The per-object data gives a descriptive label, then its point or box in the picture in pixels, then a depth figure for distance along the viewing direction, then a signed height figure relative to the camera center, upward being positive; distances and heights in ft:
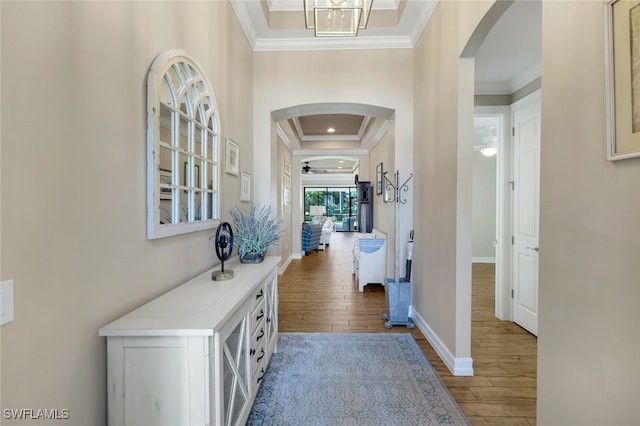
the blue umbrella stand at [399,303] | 10.27 -3.27
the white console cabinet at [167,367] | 3.65 -2.01
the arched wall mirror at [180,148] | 4.69 +1.31
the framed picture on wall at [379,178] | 17.29 +2.26
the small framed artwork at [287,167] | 20.52 +3.54
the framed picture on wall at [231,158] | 8.21 +1.70
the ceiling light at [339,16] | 6.98 +5.06
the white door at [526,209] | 9.58 +0.16
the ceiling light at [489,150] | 18.69 +4.20
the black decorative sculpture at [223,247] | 6.00 -0.75
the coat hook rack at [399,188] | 10.86 +0.97
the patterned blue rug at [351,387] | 5.86 -4.17
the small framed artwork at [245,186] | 9.65 +0.97
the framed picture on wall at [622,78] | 2.89 +1.45
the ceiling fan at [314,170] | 38.42 +6.49
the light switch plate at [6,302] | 2.59 -0.82
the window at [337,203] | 52.90 +1.99
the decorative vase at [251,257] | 7.64 -1.18
